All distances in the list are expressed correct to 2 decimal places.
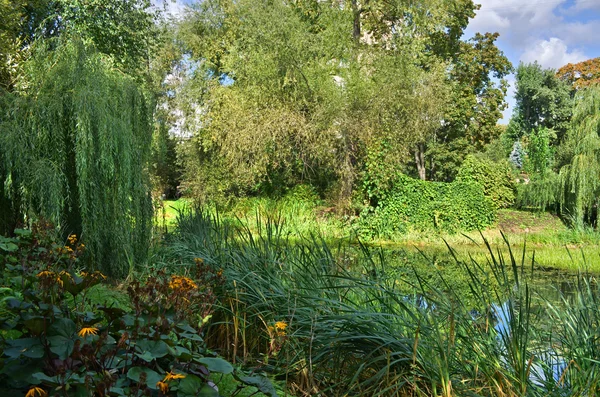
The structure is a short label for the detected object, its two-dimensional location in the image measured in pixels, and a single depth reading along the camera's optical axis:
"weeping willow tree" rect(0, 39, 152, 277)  5.25
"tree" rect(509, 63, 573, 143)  27.77
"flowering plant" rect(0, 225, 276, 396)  1.37
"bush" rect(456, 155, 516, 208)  15.59
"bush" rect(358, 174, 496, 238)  13.77
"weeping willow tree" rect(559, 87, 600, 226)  14.32
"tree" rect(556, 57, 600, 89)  28.19
